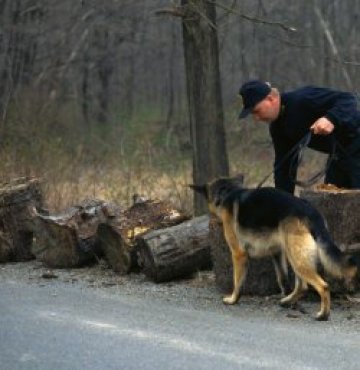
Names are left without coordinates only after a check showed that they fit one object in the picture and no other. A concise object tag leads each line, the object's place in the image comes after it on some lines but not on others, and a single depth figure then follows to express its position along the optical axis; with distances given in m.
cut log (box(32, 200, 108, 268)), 16.22
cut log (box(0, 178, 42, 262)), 17.25
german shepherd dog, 12.05
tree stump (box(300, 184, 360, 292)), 13.10
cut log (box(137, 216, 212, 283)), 14.78
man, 12.86
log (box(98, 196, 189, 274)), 15.51
